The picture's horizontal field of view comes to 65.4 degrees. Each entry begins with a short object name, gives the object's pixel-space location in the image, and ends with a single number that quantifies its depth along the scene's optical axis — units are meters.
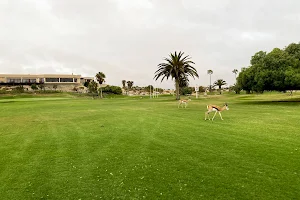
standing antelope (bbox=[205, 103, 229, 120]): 19.47
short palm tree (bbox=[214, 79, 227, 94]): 145.88
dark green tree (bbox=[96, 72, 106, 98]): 106.25
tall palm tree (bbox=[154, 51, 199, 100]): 62.25
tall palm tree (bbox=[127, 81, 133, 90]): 179.38
